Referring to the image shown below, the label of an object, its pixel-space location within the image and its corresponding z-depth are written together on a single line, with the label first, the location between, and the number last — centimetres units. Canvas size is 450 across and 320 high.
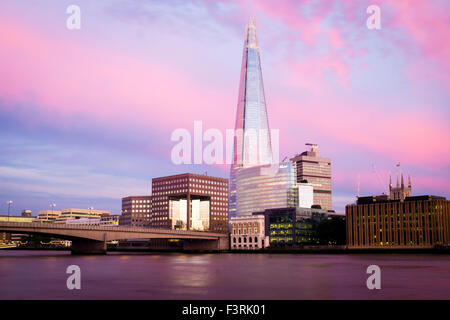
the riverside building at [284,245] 19292
